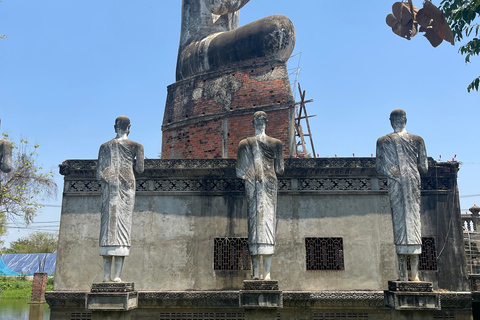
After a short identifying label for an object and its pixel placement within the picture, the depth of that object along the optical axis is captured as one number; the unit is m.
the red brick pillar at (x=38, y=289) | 21.80
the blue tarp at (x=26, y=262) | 39.33
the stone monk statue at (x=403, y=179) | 6.93
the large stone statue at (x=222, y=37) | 13.19
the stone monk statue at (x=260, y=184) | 7.05
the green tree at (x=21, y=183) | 19.91
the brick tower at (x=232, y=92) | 13.05
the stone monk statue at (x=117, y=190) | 7.05
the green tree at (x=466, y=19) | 6.09
